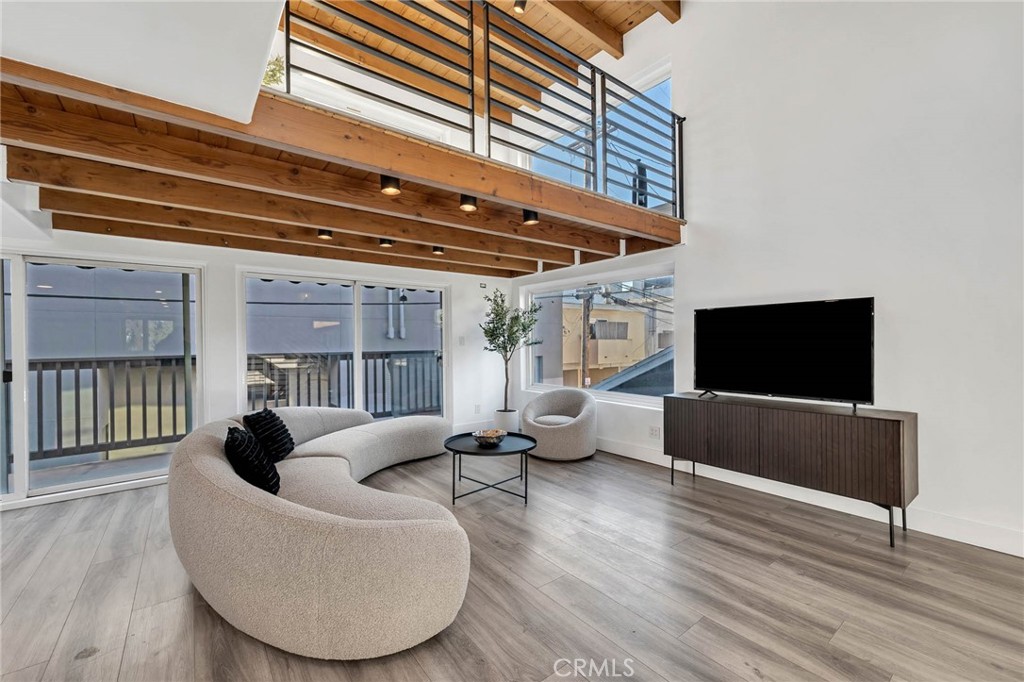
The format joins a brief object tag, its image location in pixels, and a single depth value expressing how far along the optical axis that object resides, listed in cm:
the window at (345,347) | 480
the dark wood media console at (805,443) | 266
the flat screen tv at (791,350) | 293
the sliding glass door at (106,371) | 375
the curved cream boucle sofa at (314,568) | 166
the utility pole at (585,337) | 564
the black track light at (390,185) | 272
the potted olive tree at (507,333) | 572
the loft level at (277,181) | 193
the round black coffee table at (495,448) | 337
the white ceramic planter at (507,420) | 584
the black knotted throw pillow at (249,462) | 243
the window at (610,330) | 515
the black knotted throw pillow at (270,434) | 336
